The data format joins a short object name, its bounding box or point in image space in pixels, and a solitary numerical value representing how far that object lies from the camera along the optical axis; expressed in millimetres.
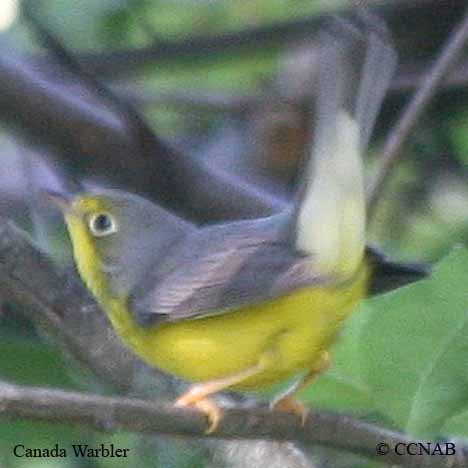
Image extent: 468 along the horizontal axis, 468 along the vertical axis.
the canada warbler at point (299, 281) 2248
